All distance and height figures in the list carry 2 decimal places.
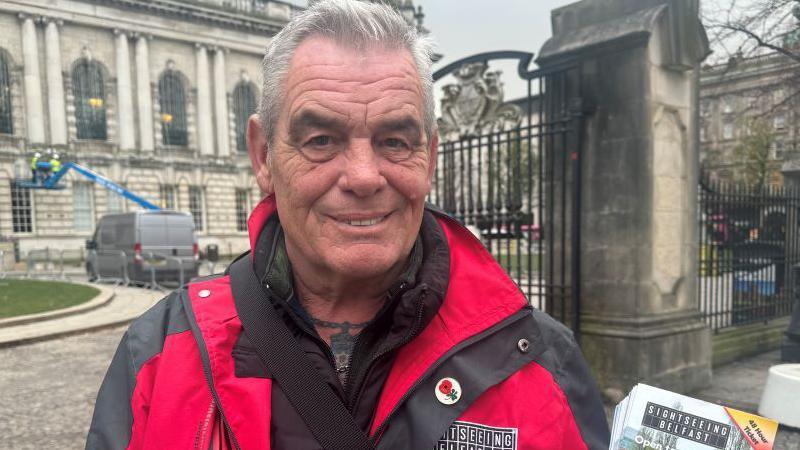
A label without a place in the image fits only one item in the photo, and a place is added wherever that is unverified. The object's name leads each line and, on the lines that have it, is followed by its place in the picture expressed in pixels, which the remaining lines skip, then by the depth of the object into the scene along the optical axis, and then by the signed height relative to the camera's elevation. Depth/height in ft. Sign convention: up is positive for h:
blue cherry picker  91.76 +4.31
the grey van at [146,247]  54.19 -4.38
